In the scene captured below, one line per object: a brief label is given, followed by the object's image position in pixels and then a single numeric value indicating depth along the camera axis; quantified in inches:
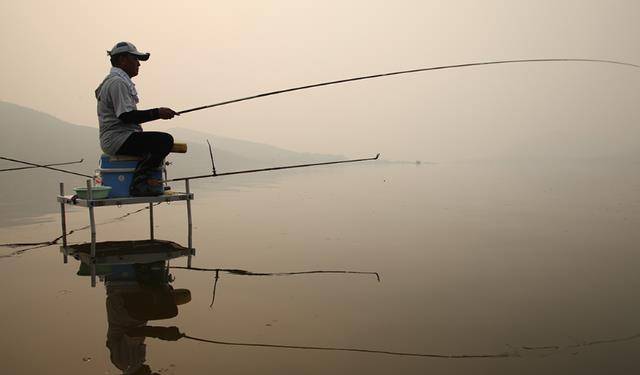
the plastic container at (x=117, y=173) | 231.1
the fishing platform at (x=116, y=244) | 218.2
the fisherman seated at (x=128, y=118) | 219.8
